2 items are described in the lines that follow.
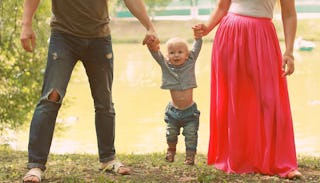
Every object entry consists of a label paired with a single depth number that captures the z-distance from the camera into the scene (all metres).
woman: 6.36
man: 5.85
